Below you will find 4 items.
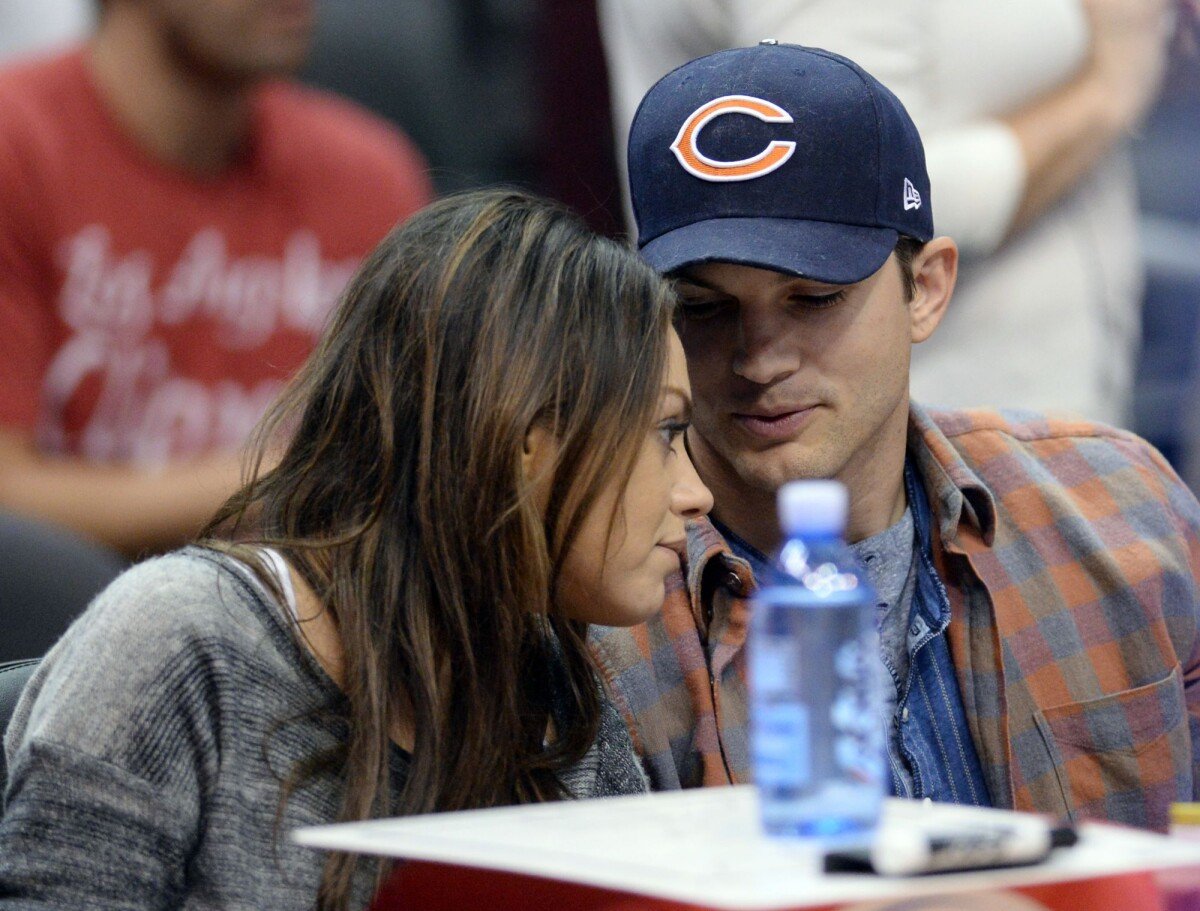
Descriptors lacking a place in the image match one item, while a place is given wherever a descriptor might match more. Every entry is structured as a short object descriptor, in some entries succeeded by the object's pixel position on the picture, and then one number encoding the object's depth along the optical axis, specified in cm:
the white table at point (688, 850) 428
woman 451
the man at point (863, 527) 475
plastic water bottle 435
